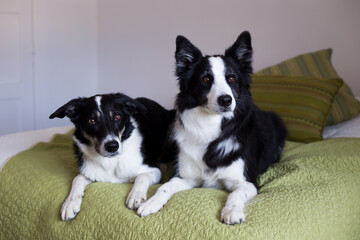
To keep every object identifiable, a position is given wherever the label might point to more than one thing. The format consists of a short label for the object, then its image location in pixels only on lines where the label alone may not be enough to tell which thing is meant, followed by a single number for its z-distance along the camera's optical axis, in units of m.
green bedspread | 1.68
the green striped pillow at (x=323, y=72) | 2.91
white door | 4.00
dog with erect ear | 2.02
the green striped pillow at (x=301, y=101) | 2.78
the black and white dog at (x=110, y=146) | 2.03
